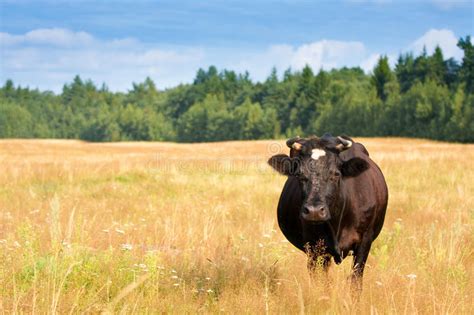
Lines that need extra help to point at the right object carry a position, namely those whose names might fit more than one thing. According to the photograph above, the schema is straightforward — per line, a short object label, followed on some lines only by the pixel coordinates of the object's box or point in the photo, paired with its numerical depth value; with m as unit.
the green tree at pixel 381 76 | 197.12
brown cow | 11.64
